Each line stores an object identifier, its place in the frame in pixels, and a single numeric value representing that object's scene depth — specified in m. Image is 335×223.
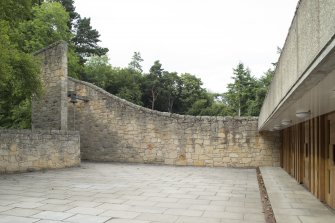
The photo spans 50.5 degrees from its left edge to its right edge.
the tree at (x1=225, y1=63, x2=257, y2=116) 33.31
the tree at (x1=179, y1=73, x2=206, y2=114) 39.38
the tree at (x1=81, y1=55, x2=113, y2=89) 32.72
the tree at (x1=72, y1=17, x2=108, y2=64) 36.41
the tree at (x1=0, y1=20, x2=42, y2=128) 8.46
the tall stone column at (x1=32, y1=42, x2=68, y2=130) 13.38
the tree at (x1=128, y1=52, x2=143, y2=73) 53.88
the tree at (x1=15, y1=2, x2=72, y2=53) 20.24
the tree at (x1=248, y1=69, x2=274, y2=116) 27.80
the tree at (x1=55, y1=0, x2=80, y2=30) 33.46
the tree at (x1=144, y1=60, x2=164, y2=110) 38.09
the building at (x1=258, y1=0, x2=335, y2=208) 1.99
